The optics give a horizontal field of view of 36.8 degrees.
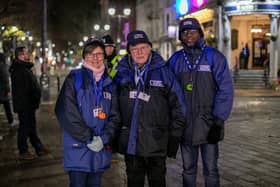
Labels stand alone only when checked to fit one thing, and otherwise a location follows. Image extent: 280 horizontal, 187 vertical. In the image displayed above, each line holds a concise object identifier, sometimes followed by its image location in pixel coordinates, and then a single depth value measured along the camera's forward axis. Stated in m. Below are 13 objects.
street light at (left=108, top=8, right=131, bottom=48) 36.92
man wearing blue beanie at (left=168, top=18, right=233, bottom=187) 4.51
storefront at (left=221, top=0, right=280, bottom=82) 24.00
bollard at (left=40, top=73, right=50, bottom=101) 18.62
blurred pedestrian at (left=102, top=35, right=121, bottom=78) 6.50
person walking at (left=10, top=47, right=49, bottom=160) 7.20
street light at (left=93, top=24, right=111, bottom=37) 42.80
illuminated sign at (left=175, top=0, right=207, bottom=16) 27.45
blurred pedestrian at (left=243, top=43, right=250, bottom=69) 26.95
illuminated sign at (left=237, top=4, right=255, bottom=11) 23.87
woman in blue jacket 3.86
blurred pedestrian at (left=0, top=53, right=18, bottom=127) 10.94
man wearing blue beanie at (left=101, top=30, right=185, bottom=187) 4.05
